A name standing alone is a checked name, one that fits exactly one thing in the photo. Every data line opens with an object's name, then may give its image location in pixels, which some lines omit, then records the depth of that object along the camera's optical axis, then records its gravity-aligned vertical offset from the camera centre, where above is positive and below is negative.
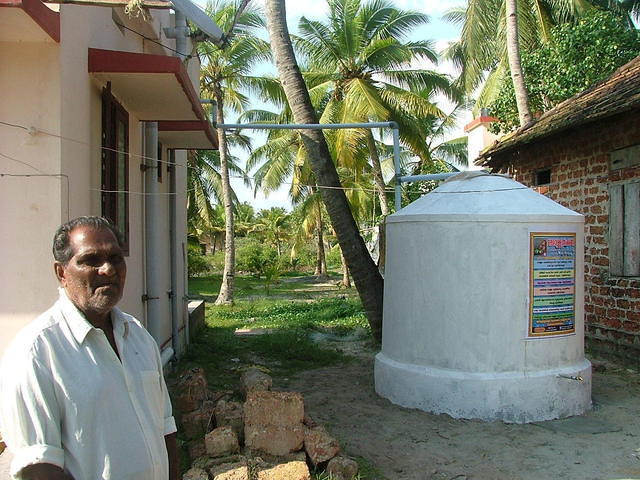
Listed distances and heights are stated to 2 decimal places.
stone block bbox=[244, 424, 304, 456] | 4.80 -1.57
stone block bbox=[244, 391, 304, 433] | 4.86 -1.37
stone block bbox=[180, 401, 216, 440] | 5.33 -1.61
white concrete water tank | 6.43 -0.80
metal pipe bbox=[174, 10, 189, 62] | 8.36 +2.65
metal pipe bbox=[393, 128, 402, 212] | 9.70 +1.10
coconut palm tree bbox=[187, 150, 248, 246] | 27.36 +2.26
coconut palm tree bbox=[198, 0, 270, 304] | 19.81 +5.43
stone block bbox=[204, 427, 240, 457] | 4.67 -1.56
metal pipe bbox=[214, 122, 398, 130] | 9.23 +1.63
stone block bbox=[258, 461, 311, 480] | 4.29 -1.63
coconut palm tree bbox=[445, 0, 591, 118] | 17.61 +5.87
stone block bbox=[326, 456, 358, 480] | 4.61 -1.72
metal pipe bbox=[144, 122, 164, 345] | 7.36 -0.02
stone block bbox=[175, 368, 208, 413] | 5.79 -1.49
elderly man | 1.94 -0.49
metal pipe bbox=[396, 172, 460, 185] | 9.02 +0.83
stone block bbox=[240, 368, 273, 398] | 5.98 -1.44
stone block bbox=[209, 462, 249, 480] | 4.22 -1.62
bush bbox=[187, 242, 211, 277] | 31.15 -1.39
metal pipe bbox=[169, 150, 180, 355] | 9.36 -0.28
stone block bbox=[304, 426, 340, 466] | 4.74 -1.61
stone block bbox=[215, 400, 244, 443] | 5.04 -1.49
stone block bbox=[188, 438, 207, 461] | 4.82 -1.67
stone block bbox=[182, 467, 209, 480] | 4.22 -1.63
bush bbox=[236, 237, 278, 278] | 33.62 -1.43
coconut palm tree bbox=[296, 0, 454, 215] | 19.36 +5.43
